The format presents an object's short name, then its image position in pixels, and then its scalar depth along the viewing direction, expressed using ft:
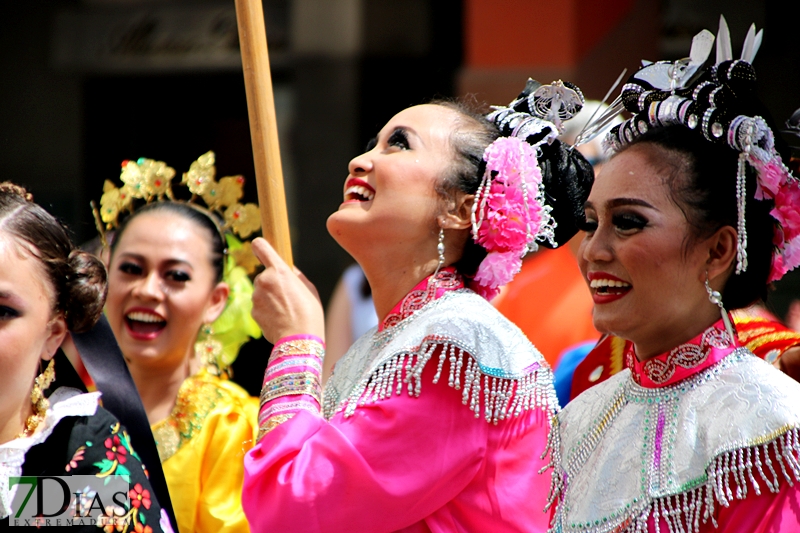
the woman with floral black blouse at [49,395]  16.15
